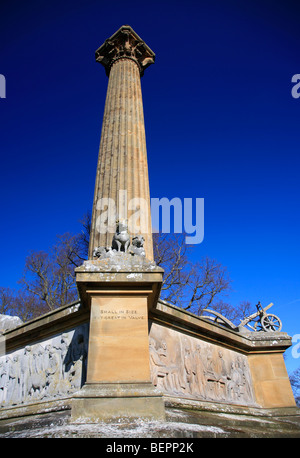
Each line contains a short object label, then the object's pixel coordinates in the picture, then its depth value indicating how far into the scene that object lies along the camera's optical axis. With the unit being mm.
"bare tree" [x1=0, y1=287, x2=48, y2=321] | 26469
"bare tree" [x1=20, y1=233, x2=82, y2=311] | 25141
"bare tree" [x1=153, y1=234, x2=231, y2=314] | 24375
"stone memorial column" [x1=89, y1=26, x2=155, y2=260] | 9680
